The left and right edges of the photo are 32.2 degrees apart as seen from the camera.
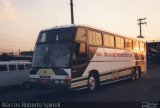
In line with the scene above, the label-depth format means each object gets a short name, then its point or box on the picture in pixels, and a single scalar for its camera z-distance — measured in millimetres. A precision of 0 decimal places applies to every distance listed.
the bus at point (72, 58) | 13180
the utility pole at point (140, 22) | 62369
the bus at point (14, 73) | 16812
